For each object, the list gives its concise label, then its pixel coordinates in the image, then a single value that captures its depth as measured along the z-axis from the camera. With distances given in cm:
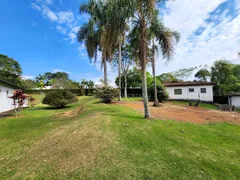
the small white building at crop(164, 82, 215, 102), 1986
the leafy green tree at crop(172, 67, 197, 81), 3519
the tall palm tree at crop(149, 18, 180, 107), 711
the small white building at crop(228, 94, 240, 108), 1689
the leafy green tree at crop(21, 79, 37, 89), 3338
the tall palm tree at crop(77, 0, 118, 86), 1408
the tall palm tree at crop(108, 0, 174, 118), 570
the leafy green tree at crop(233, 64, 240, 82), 2589
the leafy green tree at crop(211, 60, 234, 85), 2500
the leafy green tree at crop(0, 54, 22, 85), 2633
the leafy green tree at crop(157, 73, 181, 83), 3731
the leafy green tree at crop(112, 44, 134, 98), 2578
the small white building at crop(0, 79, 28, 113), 1163
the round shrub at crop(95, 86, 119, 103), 1251
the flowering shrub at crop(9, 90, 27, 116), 930
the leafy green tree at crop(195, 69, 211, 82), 3241
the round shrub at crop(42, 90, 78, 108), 1362
